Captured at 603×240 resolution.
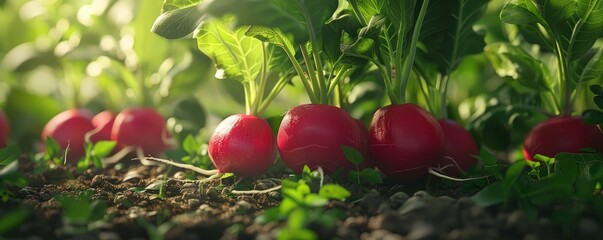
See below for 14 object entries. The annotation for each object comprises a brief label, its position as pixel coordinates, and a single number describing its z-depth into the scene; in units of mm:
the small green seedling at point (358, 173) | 476
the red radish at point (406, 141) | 490
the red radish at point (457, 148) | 517
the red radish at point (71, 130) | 627
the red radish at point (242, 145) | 505
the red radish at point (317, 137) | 490
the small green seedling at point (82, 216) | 416
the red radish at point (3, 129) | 657
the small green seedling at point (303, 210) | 408
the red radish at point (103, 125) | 633
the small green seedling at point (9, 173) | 445
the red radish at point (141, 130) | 612
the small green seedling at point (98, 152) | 556
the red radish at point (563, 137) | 512
